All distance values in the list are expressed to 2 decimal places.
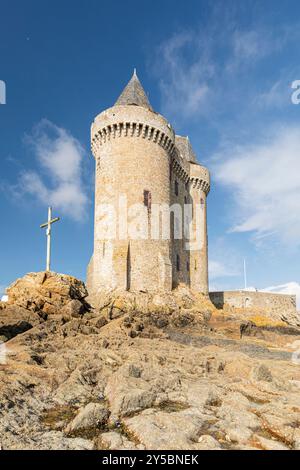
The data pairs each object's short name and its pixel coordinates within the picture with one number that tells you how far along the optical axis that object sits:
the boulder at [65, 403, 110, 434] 6.25
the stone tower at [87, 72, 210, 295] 24.50
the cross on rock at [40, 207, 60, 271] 20.20
